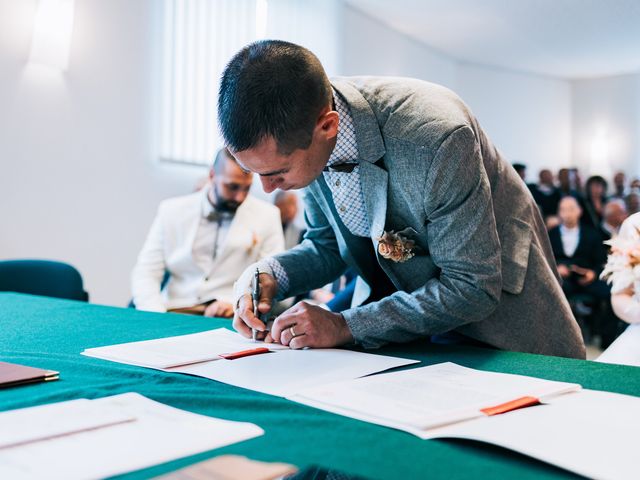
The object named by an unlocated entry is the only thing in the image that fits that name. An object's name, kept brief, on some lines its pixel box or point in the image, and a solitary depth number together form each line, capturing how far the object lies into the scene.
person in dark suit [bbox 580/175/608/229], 9.65
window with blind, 5.66
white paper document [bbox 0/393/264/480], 0.76
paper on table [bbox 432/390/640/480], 0.77
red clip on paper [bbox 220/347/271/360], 1.39
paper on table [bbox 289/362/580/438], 0.94
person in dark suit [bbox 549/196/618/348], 6.18
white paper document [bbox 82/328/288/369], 1.32
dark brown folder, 1.15
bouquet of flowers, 1.96
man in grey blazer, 1.34
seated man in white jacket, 3.38
